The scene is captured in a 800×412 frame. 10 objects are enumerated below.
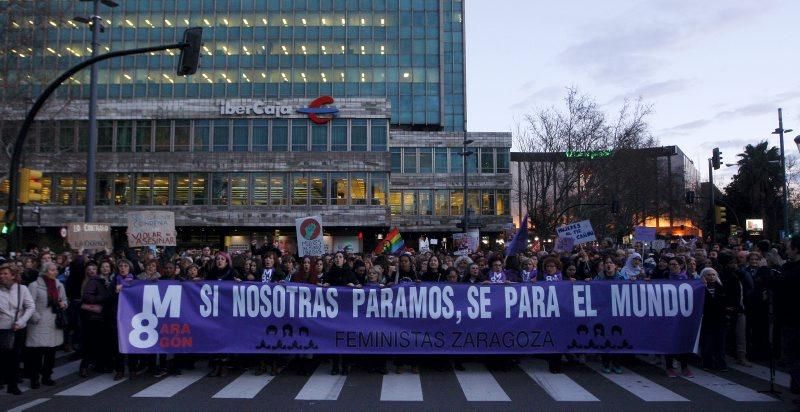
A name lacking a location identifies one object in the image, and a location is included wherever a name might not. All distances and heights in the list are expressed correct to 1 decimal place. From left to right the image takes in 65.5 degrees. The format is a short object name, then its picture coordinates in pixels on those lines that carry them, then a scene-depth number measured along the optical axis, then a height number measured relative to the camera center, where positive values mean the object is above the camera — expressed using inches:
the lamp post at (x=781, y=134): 1183.2 +190.7
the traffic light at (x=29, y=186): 505.7 +40.2
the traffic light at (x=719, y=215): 1085.3 +31.6
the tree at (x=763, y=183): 2049.0 +168.0
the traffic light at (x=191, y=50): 468.8 +138.7
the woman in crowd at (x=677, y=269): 397.7 -23.0
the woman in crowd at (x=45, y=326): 327.6 -48.3
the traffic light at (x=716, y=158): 1088.6 +131.7
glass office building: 1697.8 +306.1
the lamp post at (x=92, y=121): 782.3 +147.2
